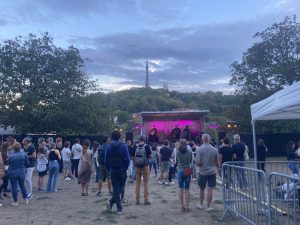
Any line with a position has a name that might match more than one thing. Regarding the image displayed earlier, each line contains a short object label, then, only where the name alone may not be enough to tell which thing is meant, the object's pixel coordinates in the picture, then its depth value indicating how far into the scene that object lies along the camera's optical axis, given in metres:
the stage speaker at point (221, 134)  17.14
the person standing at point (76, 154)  9.73
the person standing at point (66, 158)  9.42
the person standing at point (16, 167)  6.35
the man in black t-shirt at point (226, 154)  7.22
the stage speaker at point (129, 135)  16.74
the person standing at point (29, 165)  7.14
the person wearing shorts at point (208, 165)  5.54
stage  17.84
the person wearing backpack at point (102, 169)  7.11
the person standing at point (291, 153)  8.07
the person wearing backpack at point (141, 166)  6.28
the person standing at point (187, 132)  17.68
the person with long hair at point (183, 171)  5.68
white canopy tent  4.89
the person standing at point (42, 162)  7.91
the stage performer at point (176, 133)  17.76
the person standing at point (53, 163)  7.72
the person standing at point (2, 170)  6.28
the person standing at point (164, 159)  8.98
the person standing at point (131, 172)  9.42
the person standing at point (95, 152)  8.54
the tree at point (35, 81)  16.16
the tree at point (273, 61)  20.23
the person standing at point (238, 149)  7.61
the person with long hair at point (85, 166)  7.27
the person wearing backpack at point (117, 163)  5.50
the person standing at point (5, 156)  6.78
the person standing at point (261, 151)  9.70
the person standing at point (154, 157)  10.24
